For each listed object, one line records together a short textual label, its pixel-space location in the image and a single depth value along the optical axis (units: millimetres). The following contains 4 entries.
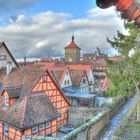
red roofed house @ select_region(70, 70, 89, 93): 32747
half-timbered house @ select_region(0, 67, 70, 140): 15469
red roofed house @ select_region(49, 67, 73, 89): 29670
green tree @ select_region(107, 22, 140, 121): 12703
